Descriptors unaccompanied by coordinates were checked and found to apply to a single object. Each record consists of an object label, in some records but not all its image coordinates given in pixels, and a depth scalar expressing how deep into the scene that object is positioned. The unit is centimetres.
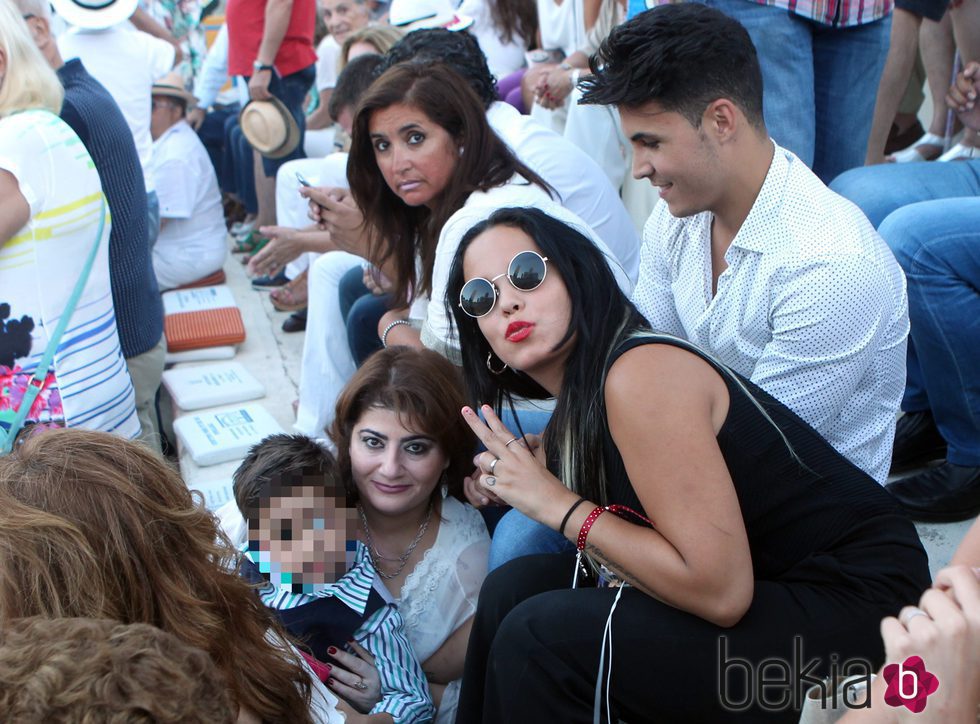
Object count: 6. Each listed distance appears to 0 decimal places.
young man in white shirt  188
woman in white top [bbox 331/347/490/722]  220
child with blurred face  198
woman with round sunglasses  149
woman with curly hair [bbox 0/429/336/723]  121
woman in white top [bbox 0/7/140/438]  273
